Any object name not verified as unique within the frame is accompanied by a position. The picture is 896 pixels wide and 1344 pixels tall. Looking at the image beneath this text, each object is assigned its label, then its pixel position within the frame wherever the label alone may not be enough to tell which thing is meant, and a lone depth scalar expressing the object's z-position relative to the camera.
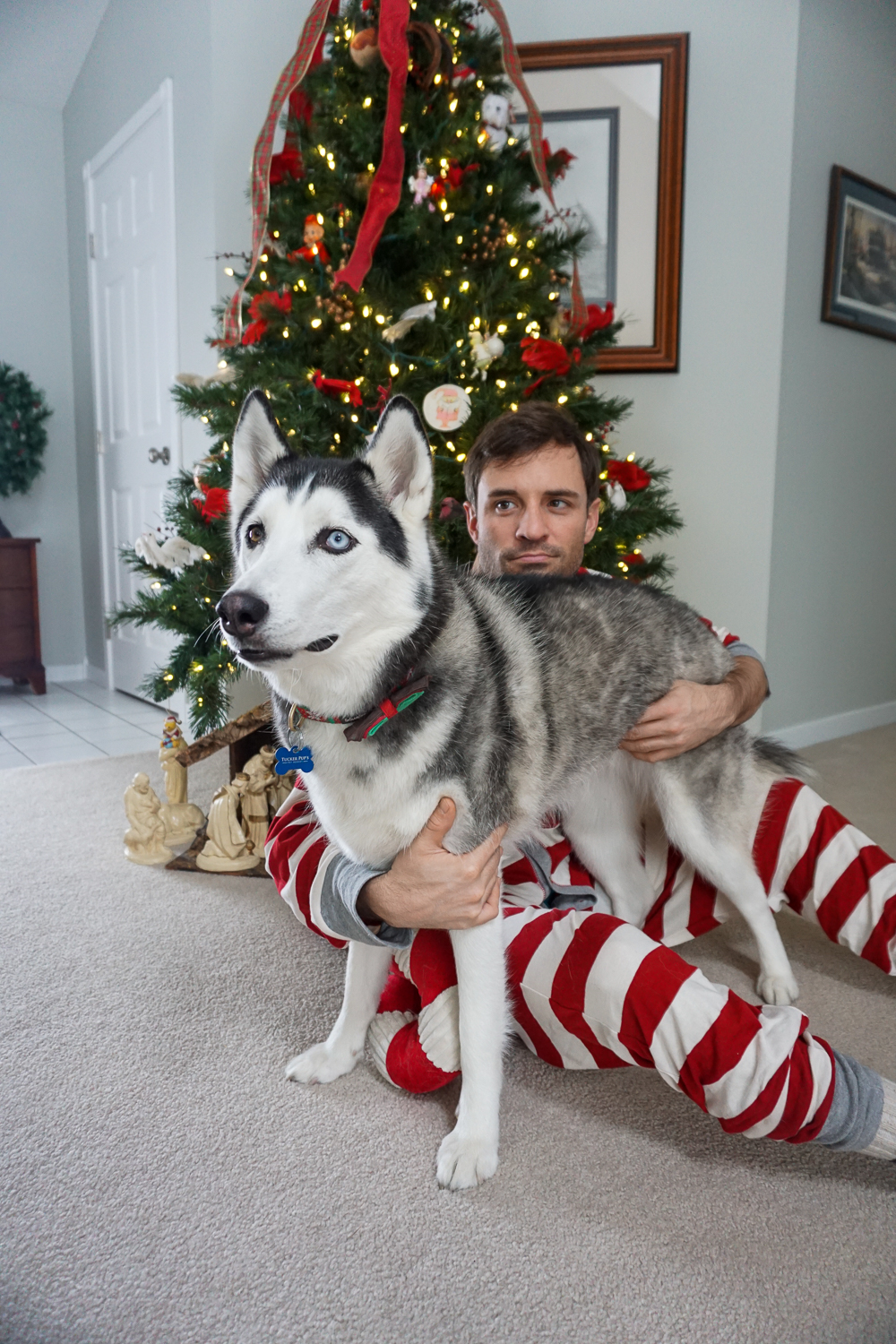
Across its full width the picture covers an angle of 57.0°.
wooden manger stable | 2.26
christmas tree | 2.27
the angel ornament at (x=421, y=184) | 2.30
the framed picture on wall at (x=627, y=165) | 3.02
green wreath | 4.70
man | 1.07
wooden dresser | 4.69
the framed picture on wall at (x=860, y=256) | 3.20
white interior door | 3.84
